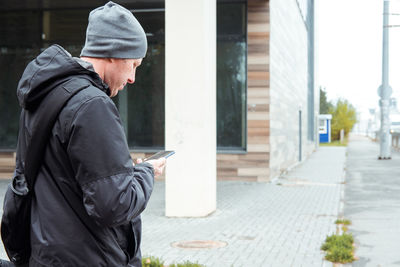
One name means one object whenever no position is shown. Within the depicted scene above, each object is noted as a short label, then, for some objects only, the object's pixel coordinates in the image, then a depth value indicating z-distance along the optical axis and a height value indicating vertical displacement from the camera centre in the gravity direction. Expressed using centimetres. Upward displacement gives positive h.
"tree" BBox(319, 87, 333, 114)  6144 +200
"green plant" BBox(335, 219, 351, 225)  814 -143
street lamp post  2439 +122
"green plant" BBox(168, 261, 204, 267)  485 -123
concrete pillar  822 +23
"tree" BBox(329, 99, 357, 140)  5956 +29
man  176 -14
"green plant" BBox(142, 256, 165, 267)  486 -123
